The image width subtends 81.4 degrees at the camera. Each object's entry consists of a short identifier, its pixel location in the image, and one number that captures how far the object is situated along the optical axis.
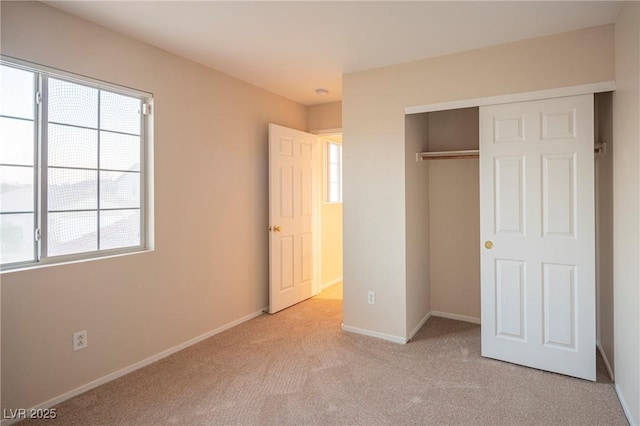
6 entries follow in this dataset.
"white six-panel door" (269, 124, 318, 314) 4.12
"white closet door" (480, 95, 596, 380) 2.64
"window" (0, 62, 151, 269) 2.23
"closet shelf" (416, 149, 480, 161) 3.44
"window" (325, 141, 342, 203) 5.48
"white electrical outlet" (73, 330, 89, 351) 2.47
